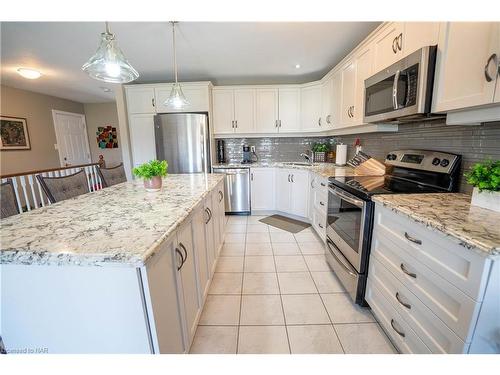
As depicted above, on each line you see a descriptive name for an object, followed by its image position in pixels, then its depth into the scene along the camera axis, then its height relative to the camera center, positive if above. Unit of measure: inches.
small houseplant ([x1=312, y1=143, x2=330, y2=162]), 141.7 -1.8
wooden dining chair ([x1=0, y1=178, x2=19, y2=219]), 49.3 -10.9
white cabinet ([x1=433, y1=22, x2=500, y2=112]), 37.3 +15.8
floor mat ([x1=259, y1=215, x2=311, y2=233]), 122.3 -44.5
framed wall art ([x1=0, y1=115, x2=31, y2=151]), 160.4 +16.4
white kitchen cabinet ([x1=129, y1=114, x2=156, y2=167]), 138.6 +10.0
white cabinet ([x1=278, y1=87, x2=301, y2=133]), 141.1 +26.7
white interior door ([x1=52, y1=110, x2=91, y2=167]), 206.2 +16.0
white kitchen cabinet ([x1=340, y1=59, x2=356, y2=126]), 93.3 +25.2
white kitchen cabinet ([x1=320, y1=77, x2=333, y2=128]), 120.5 +26.7
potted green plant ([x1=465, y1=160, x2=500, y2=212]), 38.9 -6.9
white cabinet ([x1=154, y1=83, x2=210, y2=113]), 134.9 +34.9
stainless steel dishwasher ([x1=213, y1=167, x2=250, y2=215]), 138.1 -25.2
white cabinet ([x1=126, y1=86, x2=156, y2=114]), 135.7 +33.6
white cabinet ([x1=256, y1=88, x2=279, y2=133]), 141.4 +26.5
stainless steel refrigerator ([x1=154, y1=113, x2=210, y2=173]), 128.8 +6.3
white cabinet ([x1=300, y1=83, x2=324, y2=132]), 135.3 +26.9
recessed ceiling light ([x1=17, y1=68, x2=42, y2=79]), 119.0 +46.3
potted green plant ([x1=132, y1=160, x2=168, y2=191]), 60.9 -6.1
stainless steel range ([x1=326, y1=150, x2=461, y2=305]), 57.4 -13.5
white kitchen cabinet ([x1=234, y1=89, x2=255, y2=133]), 141.9 +26.8
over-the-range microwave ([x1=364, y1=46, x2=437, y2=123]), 51.1 +16.1
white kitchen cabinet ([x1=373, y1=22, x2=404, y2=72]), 63.1 +32.5
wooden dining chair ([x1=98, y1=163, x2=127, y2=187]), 88.1 -9.6
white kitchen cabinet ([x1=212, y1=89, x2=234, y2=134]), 142.5 +26.7
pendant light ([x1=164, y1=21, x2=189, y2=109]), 89.1 +22.2
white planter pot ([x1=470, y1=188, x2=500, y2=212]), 39.9 -10.5
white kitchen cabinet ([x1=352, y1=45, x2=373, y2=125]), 80.0 +28.6
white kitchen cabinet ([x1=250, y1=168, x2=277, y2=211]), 139.7 -25.2
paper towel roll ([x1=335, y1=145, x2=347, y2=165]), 120.8 -3.5
